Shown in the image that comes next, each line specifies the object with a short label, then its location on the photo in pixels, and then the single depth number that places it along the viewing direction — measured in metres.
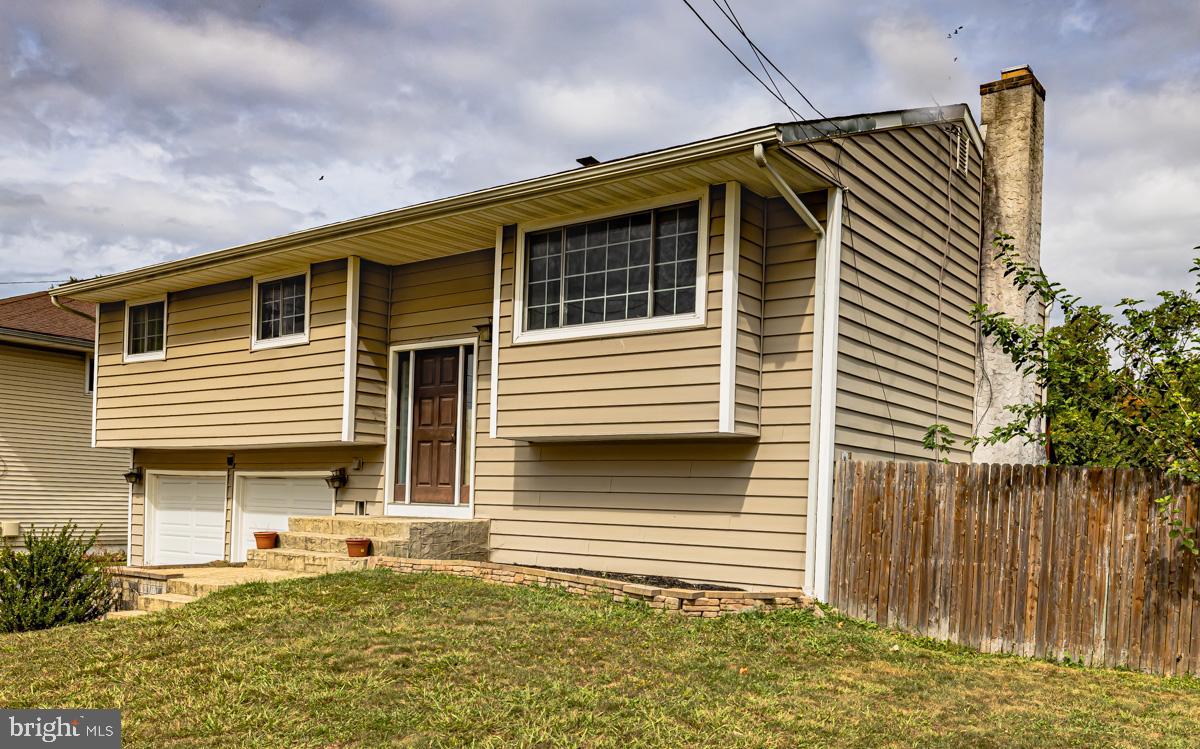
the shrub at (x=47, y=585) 9.05
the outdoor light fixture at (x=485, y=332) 11.51
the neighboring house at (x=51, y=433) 18.12
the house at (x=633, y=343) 8.79
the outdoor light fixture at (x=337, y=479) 12.74
